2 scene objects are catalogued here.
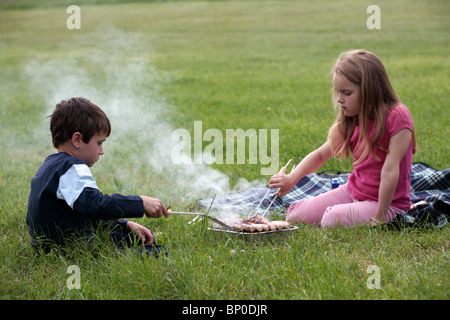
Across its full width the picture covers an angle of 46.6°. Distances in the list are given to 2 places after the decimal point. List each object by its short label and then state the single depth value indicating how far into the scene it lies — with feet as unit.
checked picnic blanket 9.85
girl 9.75
